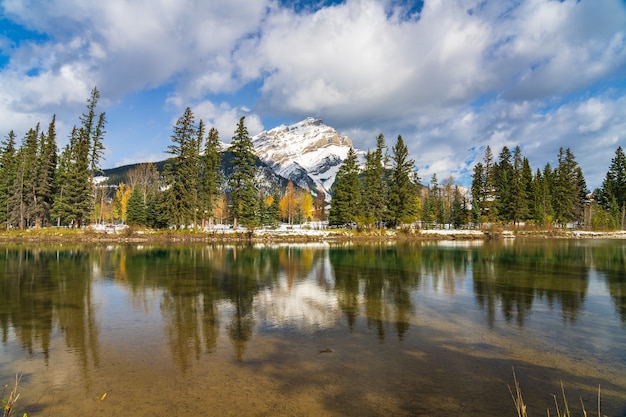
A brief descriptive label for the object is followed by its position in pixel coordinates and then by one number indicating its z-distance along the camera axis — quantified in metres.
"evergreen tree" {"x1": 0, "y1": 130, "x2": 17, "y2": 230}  63.19
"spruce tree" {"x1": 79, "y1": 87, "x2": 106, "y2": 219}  57.91
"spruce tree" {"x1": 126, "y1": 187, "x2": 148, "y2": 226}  71.06
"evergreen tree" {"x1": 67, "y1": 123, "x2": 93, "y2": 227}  57.25
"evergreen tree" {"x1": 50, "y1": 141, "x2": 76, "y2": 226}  57.06
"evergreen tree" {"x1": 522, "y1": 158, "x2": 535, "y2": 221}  85.38
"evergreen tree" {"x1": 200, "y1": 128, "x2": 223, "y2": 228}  65.31
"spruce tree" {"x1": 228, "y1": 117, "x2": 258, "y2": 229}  58.31
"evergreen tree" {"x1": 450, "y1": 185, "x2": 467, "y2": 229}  89.63
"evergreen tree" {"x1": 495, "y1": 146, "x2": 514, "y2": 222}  84.12
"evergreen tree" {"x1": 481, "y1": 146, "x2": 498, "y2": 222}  82.94
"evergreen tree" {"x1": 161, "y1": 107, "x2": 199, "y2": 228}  57.81
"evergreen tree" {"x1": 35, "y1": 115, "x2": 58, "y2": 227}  62.69
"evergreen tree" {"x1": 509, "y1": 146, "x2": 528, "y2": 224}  82.56
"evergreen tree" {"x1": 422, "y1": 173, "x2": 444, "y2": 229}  93.06
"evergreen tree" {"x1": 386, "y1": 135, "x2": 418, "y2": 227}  72.56
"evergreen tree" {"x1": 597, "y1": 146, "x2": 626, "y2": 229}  88.64
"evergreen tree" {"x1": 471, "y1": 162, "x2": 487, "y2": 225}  83.25
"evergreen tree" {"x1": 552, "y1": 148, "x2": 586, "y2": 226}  89.70
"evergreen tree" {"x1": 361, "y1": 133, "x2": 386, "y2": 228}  72.38
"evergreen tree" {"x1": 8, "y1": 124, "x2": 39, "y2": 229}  61.31
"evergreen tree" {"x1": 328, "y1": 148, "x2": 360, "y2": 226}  70.62
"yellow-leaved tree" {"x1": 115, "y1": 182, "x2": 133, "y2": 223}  104.82
